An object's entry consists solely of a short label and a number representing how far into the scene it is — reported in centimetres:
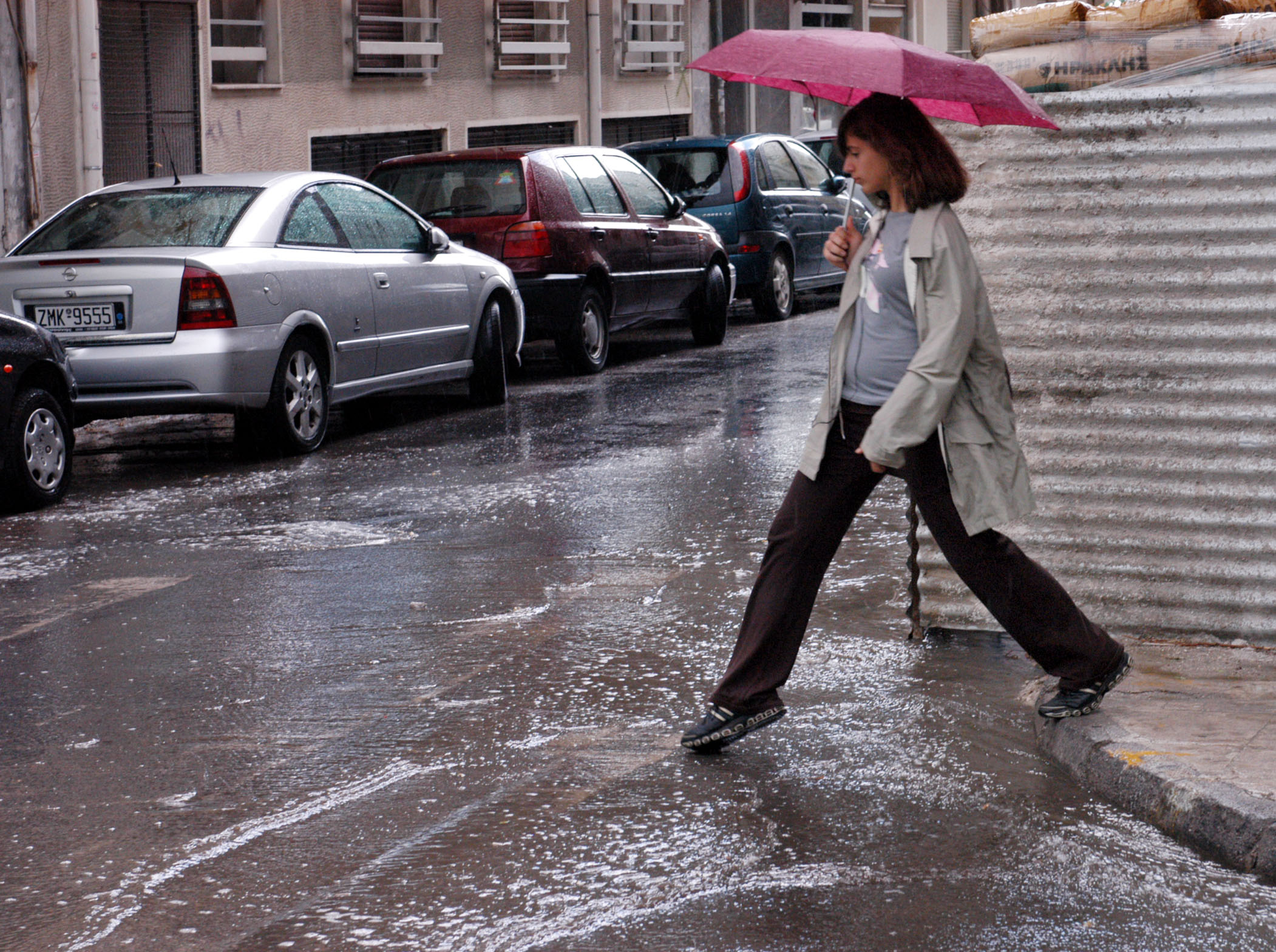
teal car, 1792
